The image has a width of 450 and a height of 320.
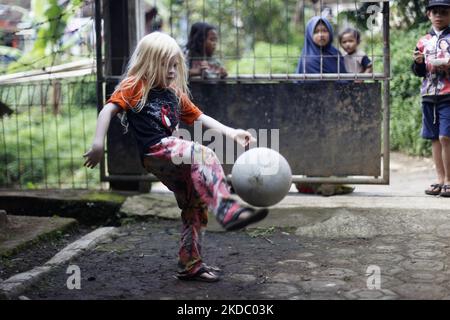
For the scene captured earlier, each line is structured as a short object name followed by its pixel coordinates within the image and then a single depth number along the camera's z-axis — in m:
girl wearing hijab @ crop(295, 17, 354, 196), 6.17
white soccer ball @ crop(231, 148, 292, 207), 3.73
